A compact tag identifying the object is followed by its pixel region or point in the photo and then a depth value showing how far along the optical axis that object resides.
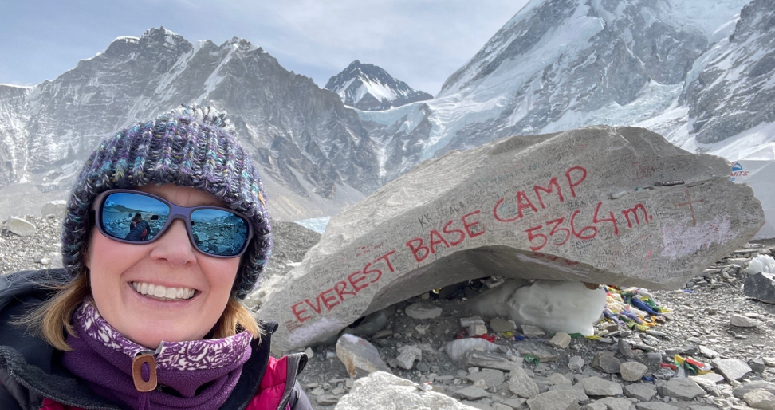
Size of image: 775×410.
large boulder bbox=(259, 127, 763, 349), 5.19
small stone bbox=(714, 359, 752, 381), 4.70
